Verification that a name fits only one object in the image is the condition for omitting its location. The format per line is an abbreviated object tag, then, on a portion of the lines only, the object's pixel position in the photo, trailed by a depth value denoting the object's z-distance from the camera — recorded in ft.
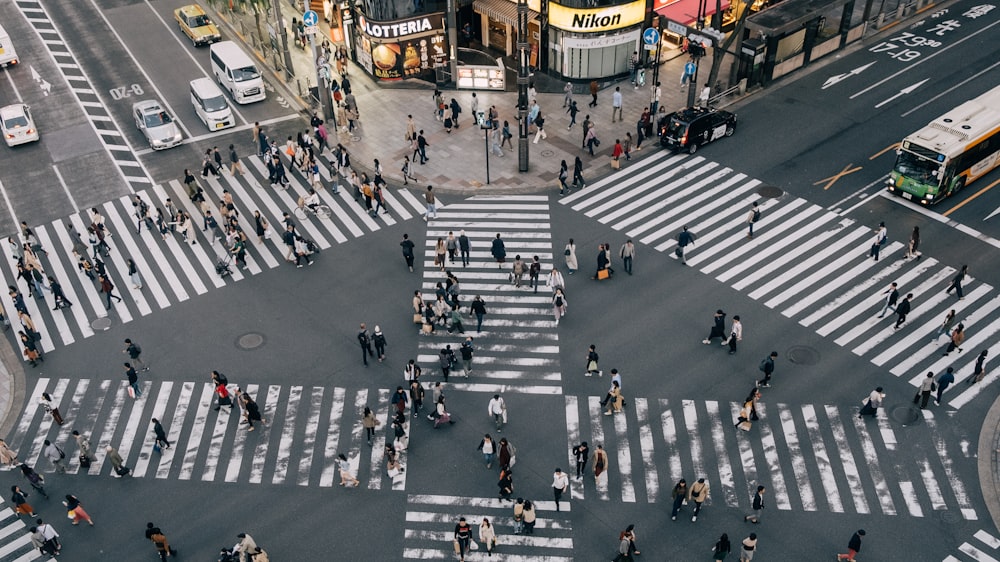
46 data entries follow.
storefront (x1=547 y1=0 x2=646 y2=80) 150.61
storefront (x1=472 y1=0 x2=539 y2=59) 157.99
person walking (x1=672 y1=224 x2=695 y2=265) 111.55
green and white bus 118.11
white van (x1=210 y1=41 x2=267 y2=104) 154.30
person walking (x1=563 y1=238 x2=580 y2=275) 110.83
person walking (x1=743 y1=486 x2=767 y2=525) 79.51
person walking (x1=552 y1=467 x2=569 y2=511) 80.84
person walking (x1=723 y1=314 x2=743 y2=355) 96.58
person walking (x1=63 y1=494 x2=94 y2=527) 81.15
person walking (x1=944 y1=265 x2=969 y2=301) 103.19
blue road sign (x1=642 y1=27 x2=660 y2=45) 141.60
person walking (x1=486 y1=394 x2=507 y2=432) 89.40
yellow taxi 175.94
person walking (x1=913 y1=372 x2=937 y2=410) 90.02
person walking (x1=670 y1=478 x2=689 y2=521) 78.95
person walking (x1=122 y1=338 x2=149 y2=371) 98.22
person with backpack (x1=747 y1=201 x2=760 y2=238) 114.97
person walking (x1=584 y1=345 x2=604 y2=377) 95.66
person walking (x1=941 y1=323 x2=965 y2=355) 97.04
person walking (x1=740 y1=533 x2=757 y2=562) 74.59
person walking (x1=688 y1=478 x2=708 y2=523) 79.46
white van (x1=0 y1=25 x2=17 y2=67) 168.86
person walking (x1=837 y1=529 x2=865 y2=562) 74.54
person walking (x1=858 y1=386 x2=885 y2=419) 88.94
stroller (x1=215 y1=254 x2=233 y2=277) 115.75
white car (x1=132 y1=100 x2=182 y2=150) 142.61
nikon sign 150.00
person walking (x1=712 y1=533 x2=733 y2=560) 75.18
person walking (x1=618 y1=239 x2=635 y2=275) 109.40
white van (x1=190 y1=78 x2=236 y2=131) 147.33
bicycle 126.93
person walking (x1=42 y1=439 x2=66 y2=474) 87.04
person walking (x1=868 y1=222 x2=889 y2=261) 110.43
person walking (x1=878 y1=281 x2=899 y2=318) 100.98
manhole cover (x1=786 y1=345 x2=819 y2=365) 98.78
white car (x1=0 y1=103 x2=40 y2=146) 143.64
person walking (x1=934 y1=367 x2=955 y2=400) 89.76
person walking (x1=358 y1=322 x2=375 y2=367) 97.88
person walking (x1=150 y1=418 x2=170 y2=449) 88.43
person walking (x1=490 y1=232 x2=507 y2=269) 113.39
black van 135.44
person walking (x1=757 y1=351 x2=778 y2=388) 92.79
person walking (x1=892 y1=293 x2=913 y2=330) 99.66
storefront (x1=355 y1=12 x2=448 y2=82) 156.35
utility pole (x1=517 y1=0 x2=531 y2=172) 119.44
